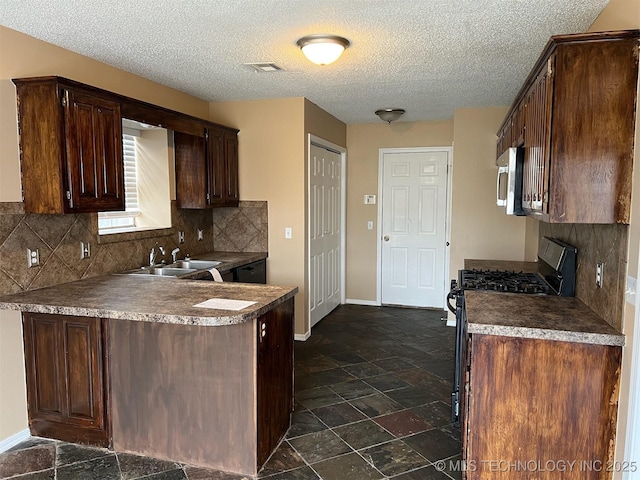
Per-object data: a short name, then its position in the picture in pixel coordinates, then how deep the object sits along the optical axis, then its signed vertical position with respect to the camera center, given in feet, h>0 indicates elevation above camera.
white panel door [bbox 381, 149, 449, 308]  19.31 -0.92
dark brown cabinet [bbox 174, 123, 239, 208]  13.87 +1.17
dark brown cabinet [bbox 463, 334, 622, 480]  6.59 -3.05
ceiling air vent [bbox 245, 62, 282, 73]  11.13 +3.49
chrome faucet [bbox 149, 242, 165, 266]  12.80 -1.37
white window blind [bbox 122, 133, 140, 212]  13.17 +0.96
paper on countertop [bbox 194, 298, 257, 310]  7.71 -1.72
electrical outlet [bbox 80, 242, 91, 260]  10.51 -1.03
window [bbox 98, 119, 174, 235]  13.28 +0.87
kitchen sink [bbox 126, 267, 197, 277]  12.26 -1.80
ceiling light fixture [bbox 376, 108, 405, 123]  16.39 +3.37
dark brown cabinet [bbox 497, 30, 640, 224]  6.23 +1.13
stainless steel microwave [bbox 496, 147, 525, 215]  8.84 +0.48
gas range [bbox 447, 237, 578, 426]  8.96 -1.76
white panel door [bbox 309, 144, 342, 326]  16.43 -1.01
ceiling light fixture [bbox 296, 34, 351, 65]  9.20 +3.26
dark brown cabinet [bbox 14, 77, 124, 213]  8.75 +1.24
